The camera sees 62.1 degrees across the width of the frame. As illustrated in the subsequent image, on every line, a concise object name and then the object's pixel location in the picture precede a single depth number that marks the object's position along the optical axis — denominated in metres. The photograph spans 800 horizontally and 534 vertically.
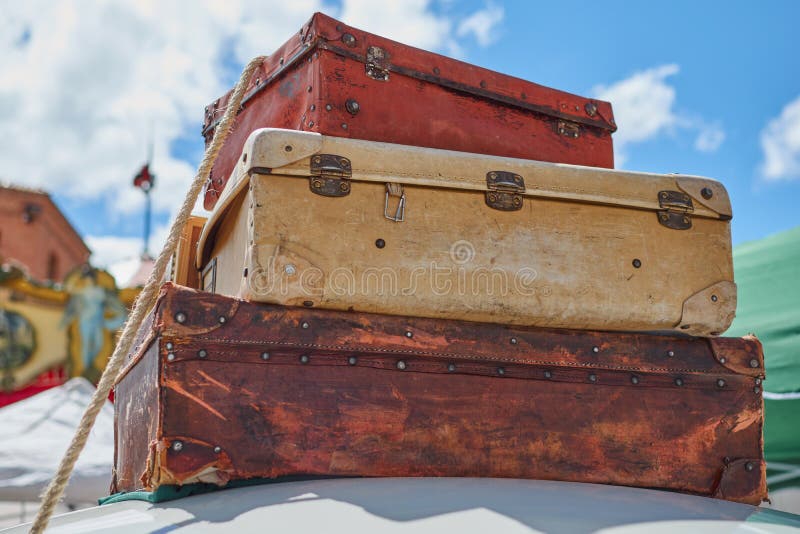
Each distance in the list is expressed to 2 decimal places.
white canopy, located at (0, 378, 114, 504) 4.46
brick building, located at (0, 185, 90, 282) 15.62
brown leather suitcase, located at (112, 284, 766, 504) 1.18
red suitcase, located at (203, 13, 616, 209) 1.54
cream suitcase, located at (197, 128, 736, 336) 1.31
